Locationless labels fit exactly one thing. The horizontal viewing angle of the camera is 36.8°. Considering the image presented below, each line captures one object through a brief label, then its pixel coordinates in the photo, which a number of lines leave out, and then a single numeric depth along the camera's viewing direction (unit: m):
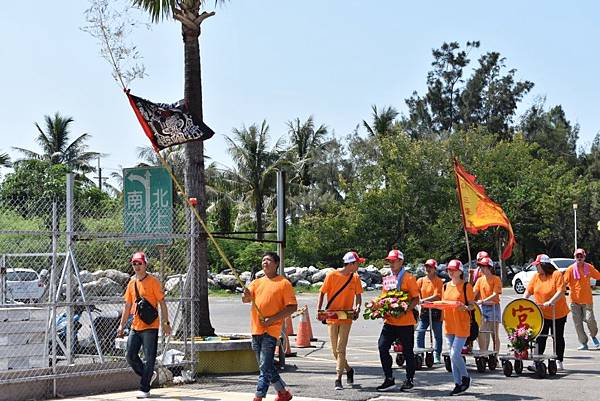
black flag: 12.75
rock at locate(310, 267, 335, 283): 43.92
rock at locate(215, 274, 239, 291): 44.08
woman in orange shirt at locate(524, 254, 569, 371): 13.41
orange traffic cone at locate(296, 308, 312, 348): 18.12
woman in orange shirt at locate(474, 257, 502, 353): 13.65
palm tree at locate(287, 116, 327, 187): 57.53
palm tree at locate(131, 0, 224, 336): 14.50
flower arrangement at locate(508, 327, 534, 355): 12.76
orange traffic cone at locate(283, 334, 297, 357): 16.08
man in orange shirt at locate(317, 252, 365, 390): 11.72
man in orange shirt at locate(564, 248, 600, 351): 15.72
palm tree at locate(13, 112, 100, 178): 58.31
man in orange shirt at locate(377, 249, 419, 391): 11.52
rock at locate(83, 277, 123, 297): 19.84
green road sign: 12.91
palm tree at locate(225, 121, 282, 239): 50.66
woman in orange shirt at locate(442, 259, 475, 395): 11.03
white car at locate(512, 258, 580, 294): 38.94
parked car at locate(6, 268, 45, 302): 20.49
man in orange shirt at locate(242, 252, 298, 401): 9.86
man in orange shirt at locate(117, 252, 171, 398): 10.98
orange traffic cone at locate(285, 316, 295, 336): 17.68
